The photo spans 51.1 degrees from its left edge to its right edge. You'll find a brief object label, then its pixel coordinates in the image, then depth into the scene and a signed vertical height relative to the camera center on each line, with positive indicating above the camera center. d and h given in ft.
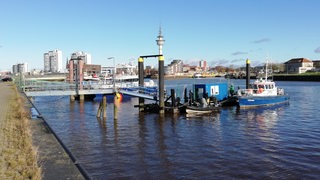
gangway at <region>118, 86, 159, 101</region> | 123.44 -4.81
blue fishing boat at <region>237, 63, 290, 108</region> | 132.77 -6.44
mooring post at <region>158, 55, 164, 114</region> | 104.53 -1.05
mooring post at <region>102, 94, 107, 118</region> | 100.75 -7.90
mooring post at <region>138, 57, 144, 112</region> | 120.78 +1.79
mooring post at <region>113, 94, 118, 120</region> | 98.47 -9.08
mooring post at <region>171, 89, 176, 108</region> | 110.32 -6.15
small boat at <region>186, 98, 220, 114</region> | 111.24 -9.23
